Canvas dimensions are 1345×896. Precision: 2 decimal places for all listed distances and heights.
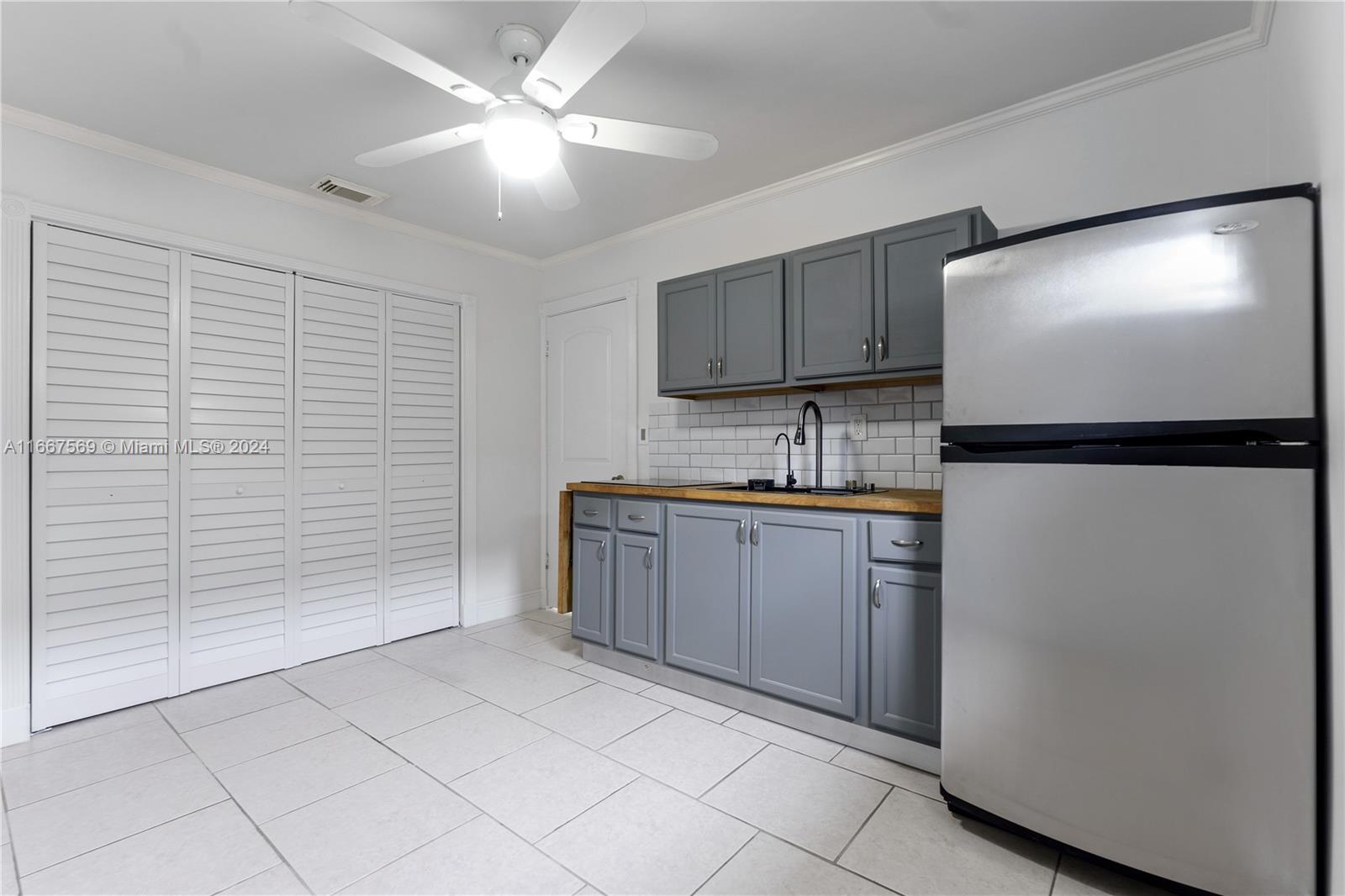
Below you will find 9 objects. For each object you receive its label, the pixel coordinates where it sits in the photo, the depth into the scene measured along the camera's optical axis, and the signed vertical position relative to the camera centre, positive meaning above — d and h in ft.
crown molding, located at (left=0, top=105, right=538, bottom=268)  8.64 +4.68
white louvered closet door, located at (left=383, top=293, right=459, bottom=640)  12.66 -0.34
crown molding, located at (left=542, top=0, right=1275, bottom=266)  6.86 +4.66
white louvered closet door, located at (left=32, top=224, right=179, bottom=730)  8.71 -0.49
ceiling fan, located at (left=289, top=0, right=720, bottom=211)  5.00 +3.51
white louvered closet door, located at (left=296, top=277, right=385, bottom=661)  11.42 -0.34
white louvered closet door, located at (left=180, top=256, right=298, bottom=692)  10.06 -0.36
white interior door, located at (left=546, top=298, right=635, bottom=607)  13.56 +1.23
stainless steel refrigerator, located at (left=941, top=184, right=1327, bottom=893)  4.62 -0.78
